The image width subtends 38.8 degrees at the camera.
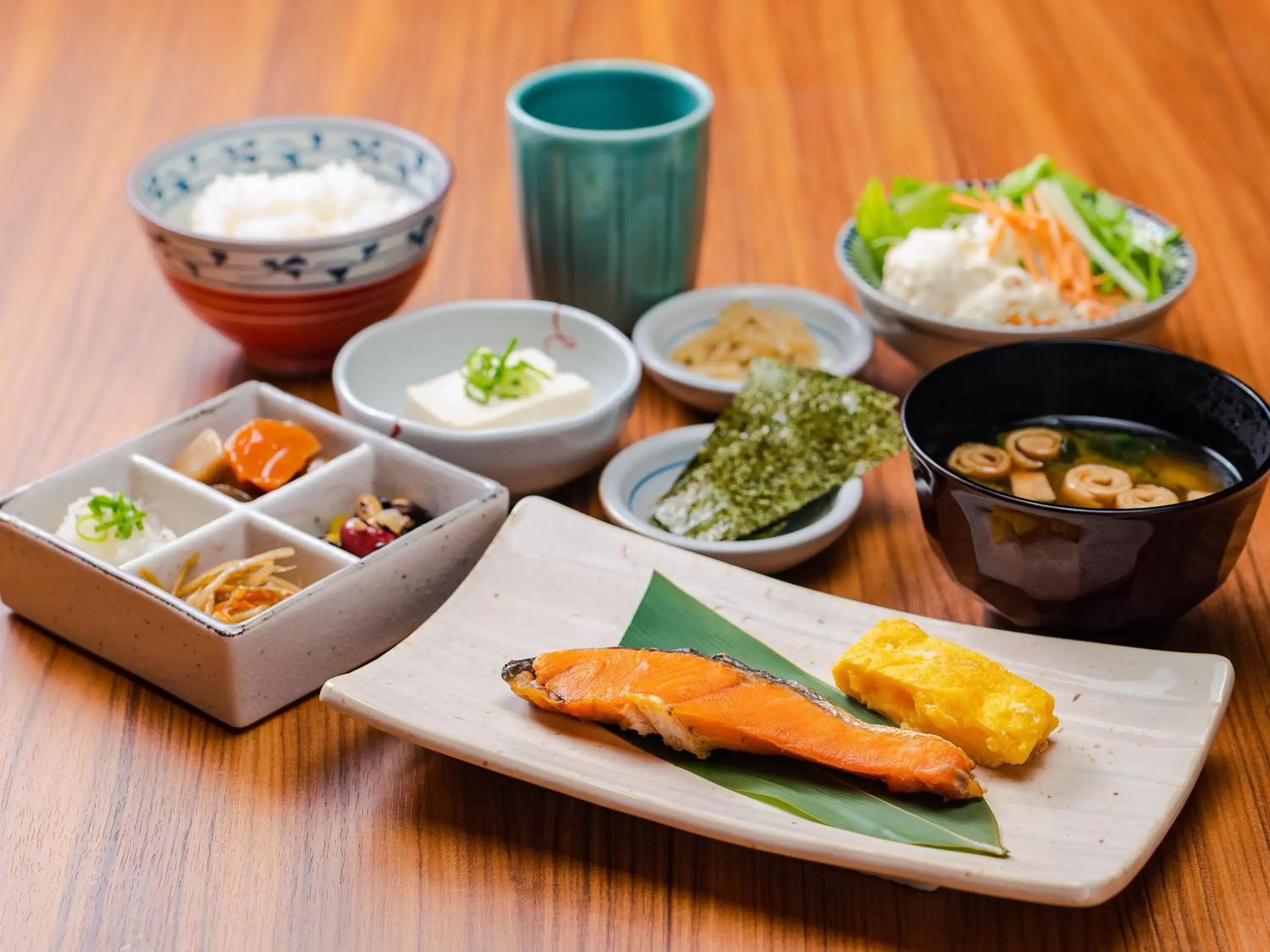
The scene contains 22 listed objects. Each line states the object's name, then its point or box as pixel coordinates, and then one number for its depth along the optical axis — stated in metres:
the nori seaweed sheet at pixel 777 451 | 0.59
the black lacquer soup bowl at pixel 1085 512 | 0.50
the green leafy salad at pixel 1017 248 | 0.67
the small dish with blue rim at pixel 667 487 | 0.57
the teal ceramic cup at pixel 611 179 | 0.69
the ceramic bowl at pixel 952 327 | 0.64
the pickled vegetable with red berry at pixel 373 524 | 0.56
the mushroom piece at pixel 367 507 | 0.57
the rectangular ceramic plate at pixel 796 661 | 0.45
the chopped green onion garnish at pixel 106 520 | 0.55
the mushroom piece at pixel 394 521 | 0.56
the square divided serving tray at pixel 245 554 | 0.51
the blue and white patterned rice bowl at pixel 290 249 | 0.66
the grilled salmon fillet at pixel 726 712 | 0.46
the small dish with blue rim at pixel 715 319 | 0.67
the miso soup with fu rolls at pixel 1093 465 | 0.54
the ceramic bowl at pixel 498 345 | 0.60
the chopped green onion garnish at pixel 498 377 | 0.62
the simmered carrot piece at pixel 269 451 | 0.59
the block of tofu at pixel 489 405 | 0.61
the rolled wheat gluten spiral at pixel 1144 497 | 0.53
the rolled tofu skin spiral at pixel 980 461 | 0.56
